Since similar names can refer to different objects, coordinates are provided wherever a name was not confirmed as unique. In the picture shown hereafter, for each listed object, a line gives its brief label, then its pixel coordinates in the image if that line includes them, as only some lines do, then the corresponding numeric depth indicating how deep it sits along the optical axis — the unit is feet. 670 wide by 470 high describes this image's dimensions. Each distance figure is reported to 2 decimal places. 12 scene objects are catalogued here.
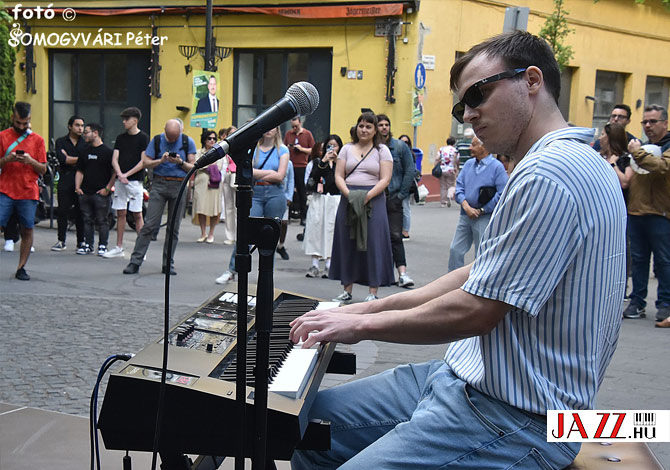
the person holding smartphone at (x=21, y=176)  29.09
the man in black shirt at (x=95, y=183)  35.72
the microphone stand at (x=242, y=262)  7.09
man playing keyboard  6.70
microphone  7.38
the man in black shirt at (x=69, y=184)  36.99
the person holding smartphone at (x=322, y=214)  32.50
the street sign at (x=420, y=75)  60.18
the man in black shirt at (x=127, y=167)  34.96
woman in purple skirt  26.48
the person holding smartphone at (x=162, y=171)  31.65
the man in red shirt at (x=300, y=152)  49.34
